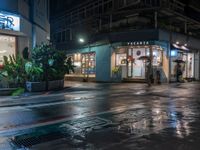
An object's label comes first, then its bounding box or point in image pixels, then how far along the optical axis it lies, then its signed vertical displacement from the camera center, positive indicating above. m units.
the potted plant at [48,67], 10.55 +0.38
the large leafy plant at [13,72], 10.05 +0.03
